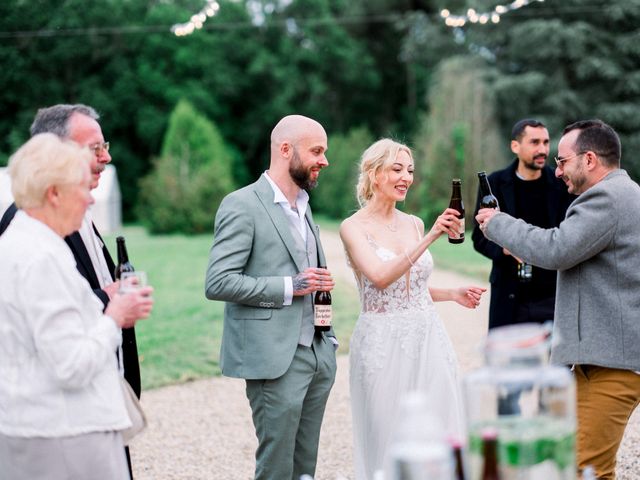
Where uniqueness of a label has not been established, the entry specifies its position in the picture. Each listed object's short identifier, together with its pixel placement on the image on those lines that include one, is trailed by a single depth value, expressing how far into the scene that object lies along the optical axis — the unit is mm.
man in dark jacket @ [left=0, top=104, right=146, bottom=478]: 3588
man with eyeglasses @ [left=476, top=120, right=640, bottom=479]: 3637
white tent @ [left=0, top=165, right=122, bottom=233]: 37438
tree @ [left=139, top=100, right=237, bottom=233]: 36156
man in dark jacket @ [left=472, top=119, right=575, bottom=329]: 5793
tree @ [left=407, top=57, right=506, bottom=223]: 29594
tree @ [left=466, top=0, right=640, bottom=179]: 35750
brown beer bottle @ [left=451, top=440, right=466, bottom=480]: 2172
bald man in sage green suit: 4004
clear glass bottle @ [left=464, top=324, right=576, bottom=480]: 2008
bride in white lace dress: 4543
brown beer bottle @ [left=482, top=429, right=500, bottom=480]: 2008
